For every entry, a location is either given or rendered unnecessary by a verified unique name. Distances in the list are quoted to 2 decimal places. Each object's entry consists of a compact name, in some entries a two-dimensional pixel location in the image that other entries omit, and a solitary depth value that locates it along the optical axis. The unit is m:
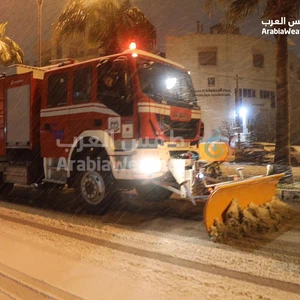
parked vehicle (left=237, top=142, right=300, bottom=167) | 21.48
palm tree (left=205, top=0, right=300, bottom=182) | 10.73
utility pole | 29.79
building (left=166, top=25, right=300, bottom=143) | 36.62
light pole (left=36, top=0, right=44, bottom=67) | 16.95
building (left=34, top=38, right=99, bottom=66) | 43.62
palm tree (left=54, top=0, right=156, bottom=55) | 13.65
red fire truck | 7.00
